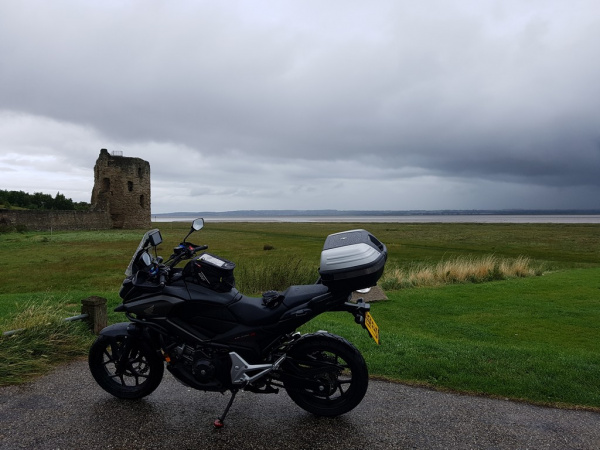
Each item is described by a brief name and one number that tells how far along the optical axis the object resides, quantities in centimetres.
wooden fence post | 663
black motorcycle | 386
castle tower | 5175
